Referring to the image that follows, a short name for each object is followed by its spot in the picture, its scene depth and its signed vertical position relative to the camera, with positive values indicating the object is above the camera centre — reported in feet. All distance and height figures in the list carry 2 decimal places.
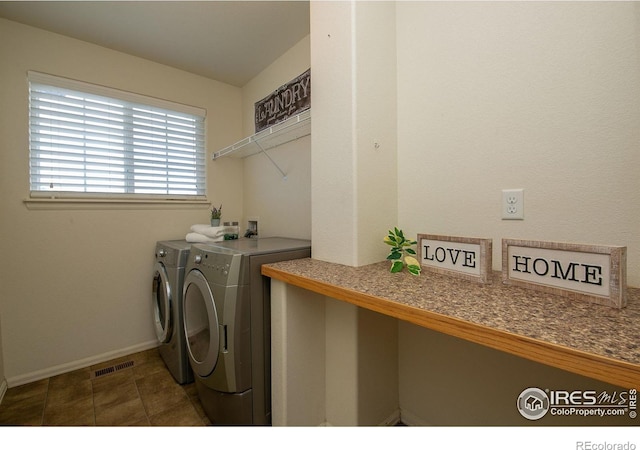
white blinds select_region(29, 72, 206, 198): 6.09 +2.17
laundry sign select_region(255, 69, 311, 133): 6.21 +3.21
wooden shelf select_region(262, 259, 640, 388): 1.53 -0.74
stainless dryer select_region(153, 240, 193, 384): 5.73 -1.89
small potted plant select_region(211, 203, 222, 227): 7.77 +0.20
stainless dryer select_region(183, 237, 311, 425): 4.00 -1.71
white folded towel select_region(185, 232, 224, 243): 6.47 -0.33
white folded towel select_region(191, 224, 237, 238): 6.43 -0.14
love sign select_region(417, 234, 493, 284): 2.90 -0.41
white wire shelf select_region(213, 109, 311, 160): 5.25 +2.16
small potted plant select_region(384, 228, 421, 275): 3.54 -0.40
